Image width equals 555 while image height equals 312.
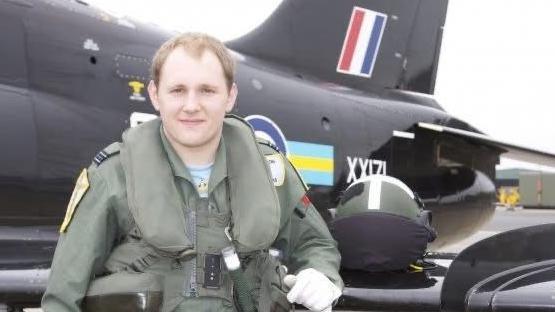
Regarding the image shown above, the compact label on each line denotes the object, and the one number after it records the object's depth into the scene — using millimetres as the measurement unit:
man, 1669
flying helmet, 2473
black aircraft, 2369
